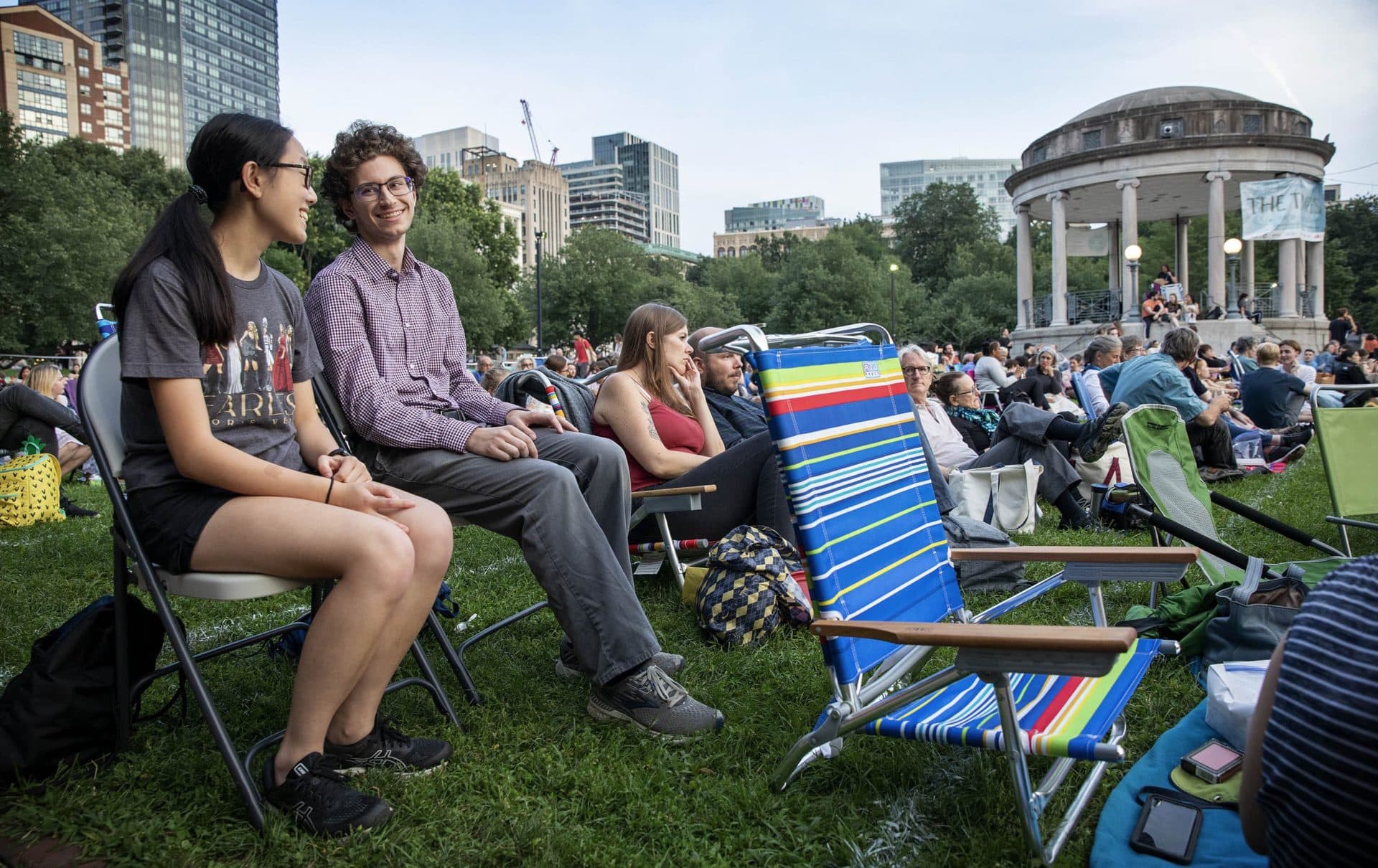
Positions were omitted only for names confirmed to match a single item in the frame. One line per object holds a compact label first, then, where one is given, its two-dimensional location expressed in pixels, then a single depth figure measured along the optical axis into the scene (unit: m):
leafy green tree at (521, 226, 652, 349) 56.84
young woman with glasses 2.30
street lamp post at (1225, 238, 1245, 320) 29.23
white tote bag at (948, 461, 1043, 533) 6.06
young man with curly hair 2.84
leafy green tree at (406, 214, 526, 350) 42.12
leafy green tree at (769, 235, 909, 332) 54.44
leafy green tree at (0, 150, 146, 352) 27.66
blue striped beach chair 1.89
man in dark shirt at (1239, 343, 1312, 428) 10.26
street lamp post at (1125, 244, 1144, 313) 28.95
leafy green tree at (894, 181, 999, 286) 72.81
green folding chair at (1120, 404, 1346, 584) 4.27
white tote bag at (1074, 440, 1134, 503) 6.70
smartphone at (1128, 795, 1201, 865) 2.14
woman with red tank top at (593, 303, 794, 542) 4.58
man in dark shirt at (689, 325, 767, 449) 5.70
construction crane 144.50
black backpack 2.52
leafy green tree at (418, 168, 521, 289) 54.88
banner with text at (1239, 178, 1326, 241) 29.33
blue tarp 2.12
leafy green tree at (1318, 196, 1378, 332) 49.16
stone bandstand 30.69
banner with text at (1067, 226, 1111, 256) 35.94
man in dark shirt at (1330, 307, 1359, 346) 21.59
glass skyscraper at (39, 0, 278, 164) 159.12
